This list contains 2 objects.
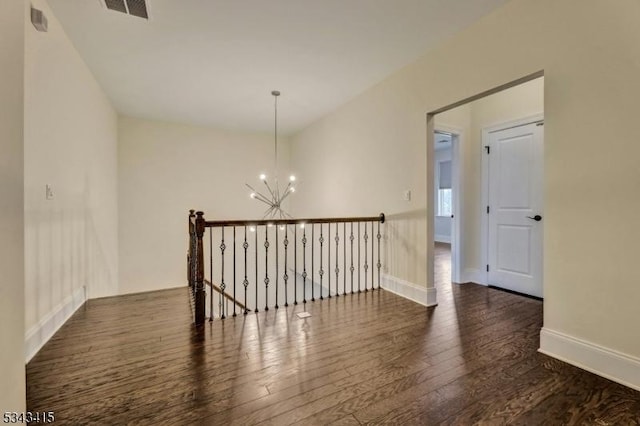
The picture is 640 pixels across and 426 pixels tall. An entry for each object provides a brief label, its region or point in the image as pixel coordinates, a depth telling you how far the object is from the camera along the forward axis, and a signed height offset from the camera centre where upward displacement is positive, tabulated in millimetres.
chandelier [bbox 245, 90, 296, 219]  6543 +445
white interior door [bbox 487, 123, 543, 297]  3537 +22
